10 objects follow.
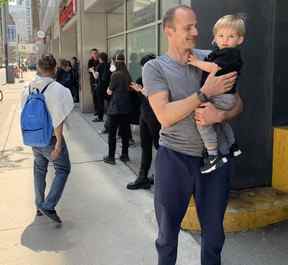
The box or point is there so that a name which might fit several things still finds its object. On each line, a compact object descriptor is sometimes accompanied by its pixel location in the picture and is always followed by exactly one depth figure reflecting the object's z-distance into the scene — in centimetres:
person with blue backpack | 434
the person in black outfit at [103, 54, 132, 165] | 692
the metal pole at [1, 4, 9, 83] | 3581
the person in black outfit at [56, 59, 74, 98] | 1488
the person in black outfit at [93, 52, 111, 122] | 962
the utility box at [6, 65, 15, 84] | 3638
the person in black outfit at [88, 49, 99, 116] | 1185
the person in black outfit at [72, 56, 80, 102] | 1561
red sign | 1481
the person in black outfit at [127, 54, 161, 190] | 553
